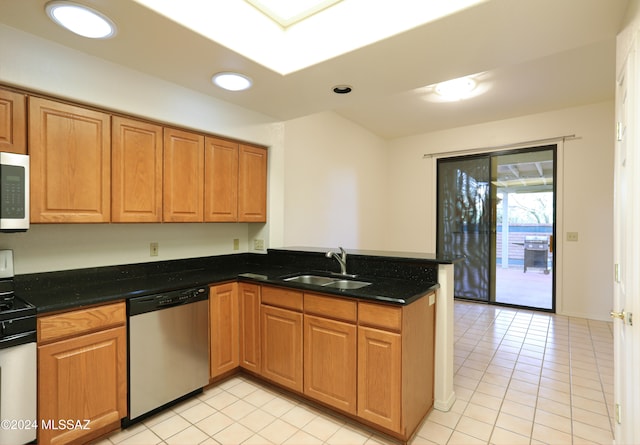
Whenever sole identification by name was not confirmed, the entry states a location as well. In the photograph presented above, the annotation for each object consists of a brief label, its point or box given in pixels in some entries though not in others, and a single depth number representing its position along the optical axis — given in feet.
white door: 4.03
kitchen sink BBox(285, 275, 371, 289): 8.41
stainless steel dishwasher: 6.62
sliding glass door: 15.14
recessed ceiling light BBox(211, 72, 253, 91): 7.73
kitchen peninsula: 6.07
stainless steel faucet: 8.65
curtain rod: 14.17
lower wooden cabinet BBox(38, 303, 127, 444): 5.49
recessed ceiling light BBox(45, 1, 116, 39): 5.24
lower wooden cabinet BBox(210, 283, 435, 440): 6.08
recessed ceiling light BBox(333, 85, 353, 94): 8.30
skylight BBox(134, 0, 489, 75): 5.65
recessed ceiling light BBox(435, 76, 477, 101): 11.27
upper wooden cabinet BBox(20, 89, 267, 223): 6.13
